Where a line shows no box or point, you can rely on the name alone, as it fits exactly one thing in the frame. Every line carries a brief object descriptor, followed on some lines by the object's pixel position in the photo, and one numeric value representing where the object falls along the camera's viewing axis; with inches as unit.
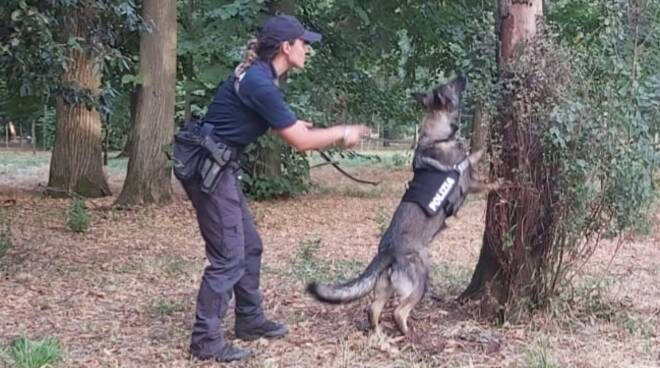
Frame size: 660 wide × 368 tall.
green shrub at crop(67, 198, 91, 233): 356.8
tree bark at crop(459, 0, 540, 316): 188.1
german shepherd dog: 180.9
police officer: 169.6
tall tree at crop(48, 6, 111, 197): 497.7
